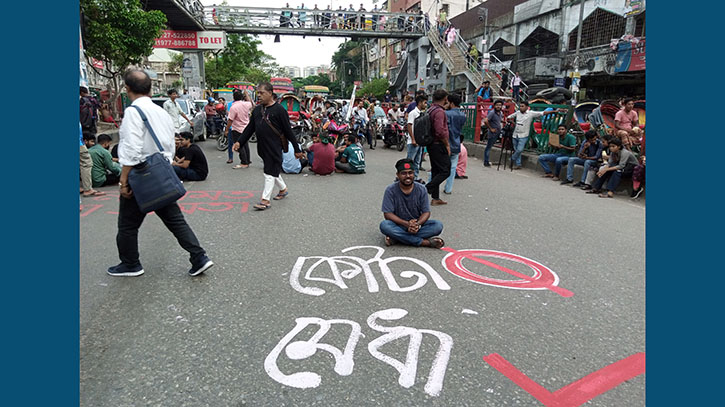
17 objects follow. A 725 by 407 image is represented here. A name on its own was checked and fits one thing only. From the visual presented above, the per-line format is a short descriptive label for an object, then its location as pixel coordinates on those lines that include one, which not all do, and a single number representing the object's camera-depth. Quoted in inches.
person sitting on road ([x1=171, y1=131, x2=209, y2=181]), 353.1
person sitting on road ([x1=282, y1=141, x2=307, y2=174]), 406.6
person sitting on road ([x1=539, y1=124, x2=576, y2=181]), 407.2
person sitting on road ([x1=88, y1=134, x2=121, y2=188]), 317.4
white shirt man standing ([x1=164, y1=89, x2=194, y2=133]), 463.8
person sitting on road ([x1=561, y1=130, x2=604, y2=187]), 362.7
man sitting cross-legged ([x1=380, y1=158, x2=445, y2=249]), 199.3
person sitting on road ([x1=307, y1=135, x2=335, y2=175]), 398.9
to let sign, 1031.6
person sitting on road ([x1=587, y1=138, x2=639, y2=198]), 333.4
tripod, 471.6
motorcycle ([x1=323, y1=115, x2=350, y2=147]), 462.9
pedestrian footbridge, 1086.4
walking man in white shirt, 144.3
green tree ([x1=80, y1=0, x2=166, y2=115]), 566.9
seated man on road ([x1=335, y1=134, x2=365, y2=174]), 410.6
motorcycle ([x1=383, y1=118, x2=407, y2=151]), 629.6
